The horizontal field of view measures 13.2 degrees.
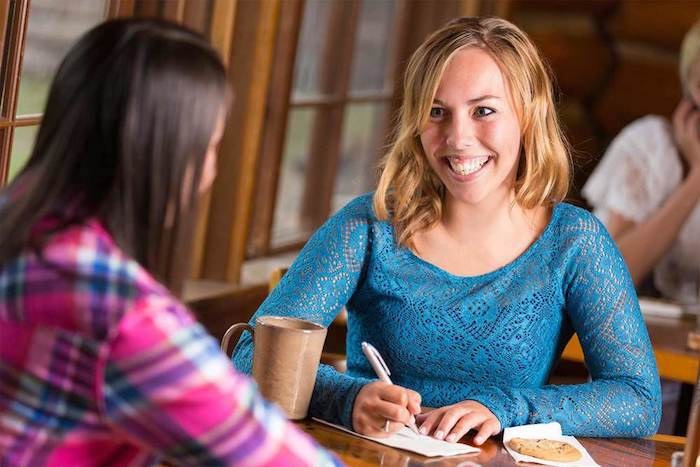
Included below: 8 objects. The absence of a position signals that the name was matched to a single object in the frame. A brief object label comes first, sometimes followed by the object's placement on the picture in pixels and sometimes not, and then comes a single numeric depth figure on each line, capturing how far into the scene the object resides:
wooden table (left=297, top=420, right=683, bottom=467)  3.44
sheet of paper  3.46
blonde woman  3.75
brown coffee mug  3.46
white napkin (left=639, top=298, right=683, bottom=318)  4.49
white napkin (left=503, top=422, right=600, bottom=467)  3.51
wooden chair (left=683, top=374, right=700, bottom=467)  3.37
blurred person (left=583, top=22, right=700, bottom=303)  4.72
